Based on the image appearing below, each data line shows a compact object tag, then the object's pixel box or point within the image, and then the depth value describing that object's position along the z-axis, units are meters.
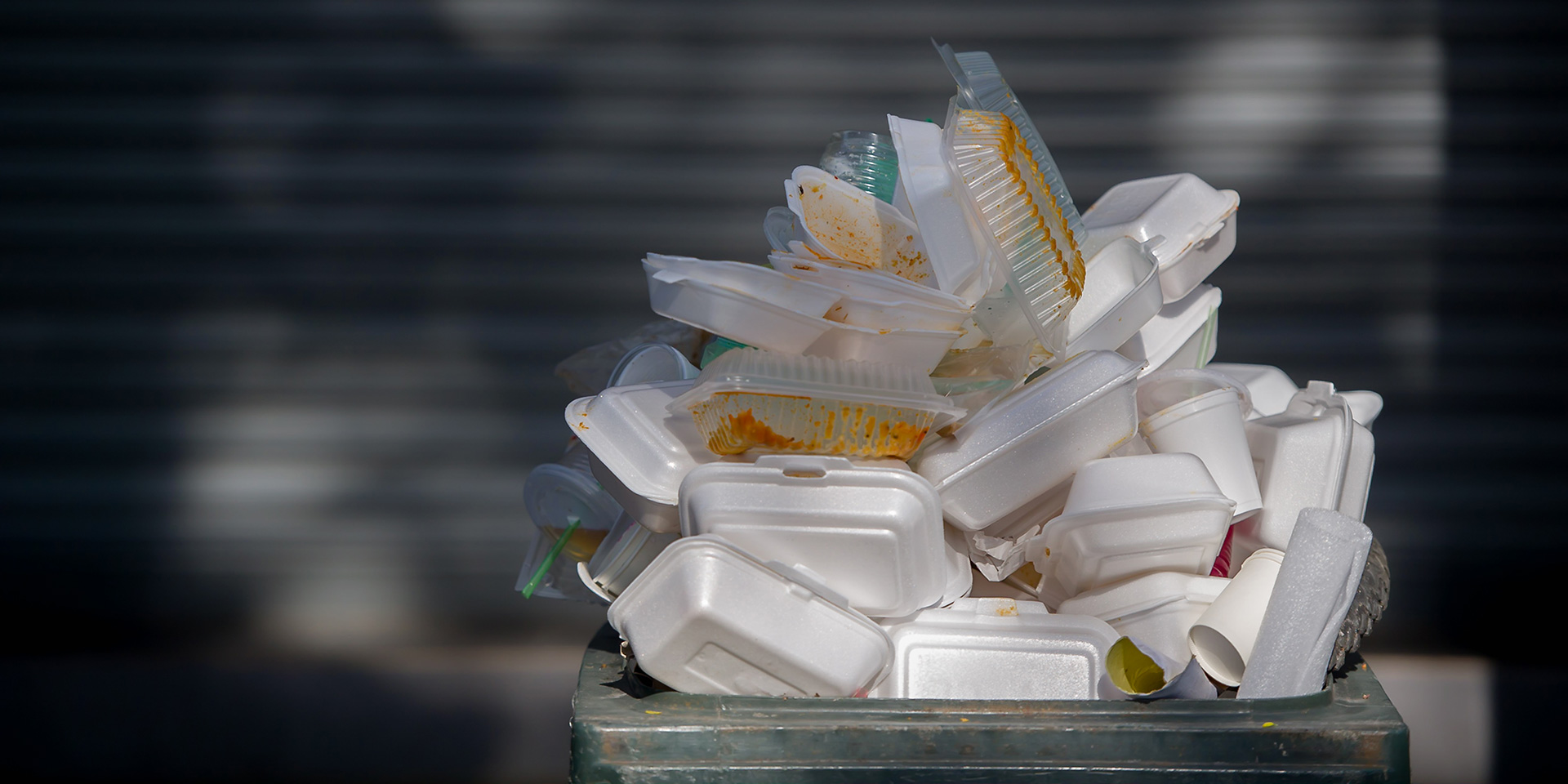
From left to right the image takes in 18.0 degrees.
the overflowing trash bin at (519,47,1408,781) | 3.27
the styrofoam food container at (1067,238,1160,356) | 3.53
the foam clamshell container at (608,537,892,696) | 3.30
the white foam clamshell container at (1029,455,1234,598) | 3.40
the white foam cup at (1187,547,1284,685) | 3.35
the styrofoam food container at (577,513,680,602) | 3.51
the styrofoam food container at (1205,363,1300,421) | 3.68
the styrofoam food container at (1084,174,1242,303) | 3.62
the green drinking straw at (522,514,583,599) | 3.60
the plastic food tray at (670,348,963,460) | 3.39
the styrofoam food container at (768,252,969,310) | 3.41
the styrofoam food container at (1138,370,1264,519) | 3.48
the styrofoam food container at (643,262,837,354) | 3.41
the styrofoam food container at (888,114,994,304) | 3.43
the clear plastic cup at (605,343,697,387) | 3.61
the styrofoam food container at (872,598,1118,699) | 3.38
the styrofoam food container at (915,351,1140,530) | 3.43
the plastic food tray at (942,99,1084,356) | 3.44
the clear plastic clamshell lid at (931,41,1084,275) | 3.52
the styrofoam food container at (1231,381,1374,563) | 3.49
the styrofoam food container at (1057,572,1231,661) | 3.39
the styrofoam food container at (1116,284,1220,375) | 3.62
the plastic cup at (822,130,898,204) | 3.67
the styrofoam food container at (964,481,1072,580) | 3.46
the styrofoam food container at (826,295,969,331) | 3.41
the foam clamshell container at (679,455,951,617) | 3.36
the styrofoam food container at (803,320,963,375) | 3.42
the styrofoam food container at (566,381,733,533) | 3.43
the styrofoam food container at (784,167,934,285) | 3.50
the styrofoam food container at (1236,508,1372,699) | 3.31
